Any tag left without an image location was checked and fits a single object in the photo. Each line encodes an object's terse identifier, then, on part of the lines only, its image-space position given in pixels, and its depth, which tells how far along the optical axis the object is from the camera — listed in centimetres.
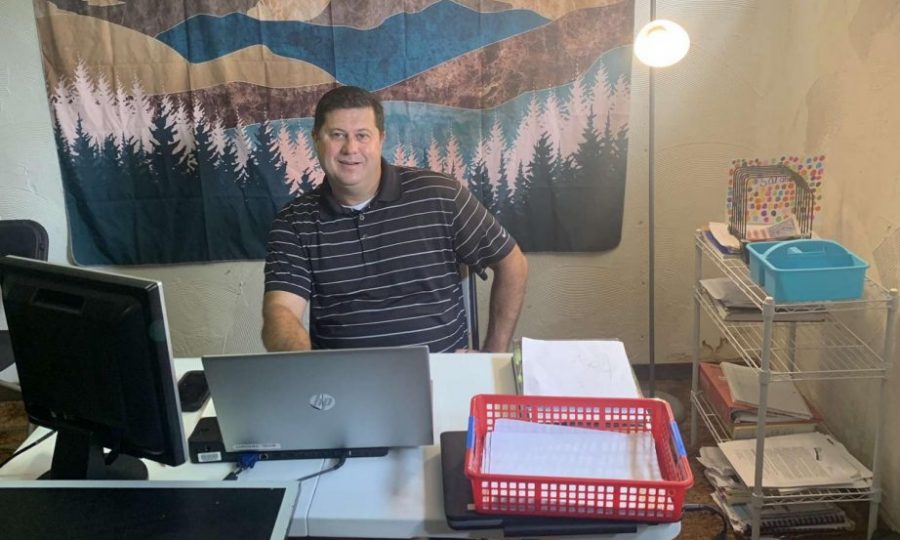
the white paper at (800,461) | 200
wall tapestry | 266
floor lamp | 223
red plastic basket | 109
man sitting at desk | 196
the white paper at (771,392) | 222
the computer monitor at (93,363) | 108
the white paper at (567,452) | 115
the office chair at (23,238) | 252
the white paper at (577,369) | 144
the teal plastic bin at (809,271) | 183
